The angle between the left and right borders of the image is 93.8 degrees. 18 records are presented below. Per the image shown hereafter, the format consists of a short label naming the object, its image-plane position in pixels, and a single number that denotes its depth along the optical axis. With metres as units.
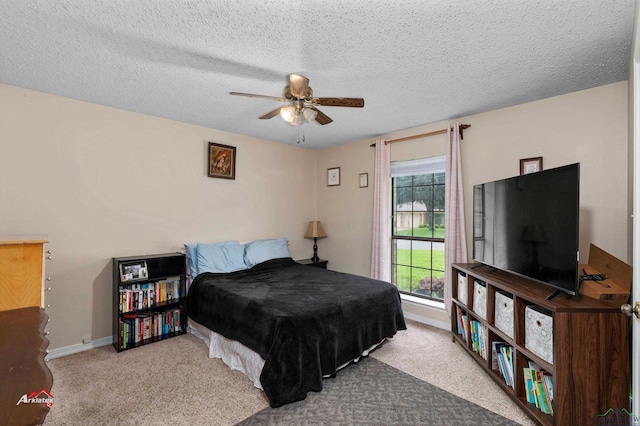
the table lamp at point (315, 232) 4.74
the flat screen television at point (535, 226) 1.88
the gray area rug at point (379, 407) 1.94
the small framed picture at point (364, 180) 4.31
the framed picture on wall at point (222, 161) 3.86
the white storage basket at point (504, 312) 2.19
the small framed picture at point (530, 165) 2.82
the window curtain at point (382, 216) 4.01
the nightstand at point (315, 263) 4.48
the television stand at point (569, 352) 1.67
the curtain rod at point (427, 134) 3.33
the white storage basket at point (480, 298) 2.54
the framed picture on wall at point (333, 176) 4.71
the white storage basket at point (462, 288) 2.88
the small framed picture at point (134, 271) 3.00
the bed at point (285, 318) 2.13
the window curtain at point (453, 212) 3.34
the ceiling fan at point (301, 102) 2.19
